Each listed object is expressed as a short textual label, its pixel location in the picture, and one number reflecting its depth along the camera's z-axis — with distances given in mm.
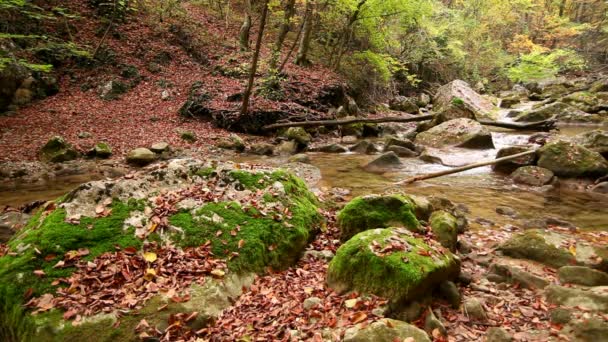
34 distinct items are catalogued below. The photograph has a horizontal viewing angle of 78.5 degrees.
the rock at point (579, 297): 3715
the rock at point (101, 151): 11977
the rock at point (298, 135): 15027
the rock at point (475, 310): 3896
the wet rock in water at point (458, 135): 14383
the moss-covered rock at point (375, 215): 5445
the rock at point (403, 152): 13477
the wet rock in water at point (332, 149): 14406
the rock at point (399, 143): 14102
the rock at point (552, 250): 5016
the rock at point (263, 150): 13758
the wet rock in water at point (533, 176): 9891
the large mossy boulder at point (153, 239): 3598
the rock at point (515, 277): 4496
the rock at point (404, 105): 24297
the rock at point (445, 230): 5355
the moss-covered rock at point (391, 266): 3846
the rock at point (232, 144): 14062
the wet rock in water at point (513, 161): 11120
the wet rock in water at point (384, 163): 11633
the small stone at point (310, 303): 3924
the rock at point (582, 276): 4316
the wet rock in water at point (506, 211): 7645
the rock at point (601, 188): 9237
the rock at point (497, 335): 3477
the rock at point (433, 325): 3605
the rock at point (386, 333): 3176
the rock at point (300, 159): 12413
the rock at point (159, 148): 12422
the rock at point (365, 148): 14350
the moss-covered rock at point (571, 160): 9938
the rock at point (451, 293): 4074
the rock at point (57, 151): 11218
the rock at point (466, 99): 21422
